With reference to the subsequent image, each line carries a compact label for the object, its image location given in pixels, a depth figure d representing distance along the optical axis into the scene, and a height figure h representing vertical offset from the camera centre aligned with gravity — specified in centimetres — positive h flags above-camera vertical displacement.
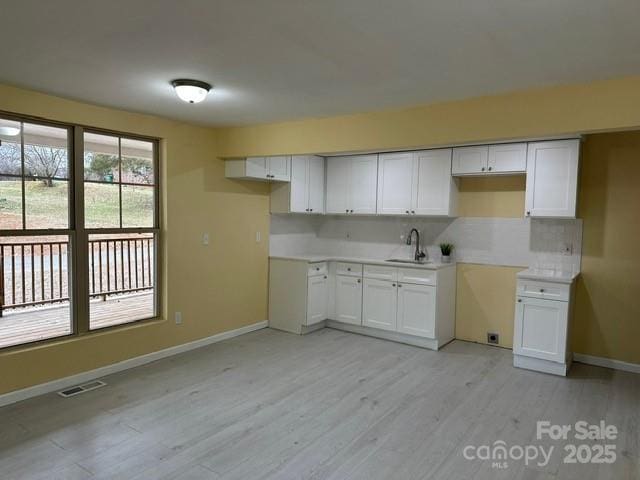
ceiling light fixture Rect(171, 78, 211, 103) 279 +84
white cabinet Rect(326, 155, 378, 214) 507 +43
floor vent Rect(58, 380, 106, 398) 331 -141
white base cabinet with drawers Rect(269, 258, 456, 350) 451 -93
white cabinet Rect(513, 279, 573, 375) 371 -93
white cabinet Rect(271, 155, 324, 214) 509 +34
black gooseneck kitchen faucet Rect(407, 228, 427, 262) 497 -37
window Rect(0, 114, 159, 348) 322 +2
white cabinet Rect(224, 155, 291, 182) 457 +54
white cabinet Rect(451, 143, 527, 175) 412 +63
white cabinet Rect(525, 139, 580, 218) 383 +41
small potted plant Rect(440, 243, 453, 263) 480 -35
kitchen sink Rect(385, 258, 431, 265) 481 -49
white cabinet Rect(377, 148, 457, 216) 457 +40
